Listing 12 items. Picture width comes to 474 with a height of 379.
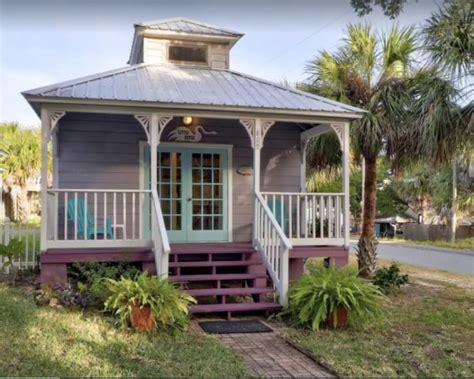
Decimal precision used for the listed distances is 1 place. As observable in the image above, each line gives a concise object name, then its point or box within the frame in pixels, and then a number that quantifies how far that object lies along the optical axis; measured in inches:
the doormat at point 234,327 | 253.9
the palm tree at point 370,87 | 394.6
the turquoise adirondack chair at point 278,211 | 391.5
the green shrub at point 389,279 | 361.7
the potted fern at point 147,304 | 233.8
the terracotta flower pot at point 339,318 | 251.6
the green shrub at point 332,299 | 248.5
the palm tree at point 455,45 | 287.0
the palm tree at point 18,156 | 879.1
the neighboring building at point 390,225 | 1738.8
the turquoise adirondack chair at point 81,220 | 346.9
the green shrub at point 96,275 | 273.9
